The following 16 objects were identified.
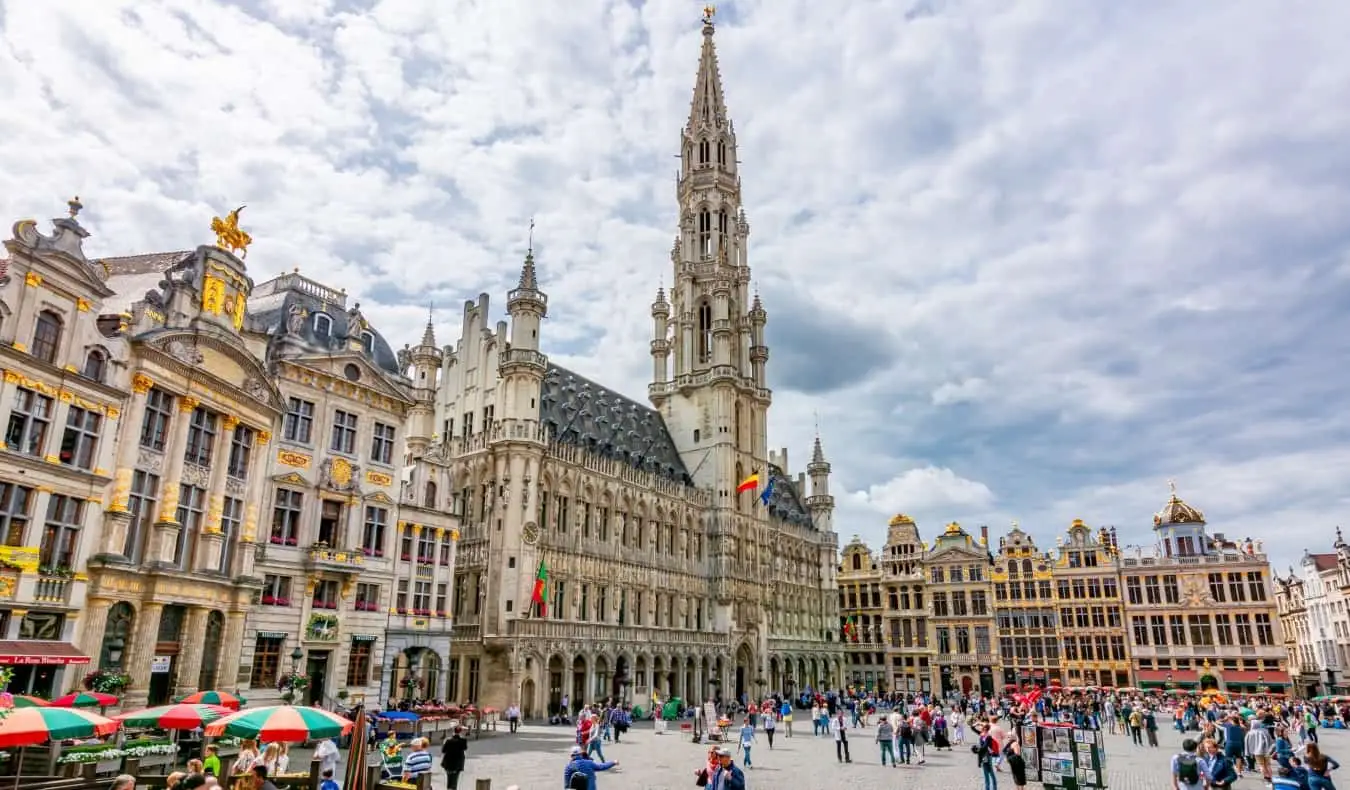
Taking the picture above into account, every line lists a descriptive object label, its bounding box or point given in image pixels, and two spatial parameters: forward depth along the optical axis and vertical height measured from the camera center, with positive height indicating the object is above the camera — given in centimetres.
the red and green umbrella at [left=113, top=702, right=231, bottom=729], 1695 -166
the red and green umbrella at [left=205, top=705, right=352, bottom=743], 1501 -159
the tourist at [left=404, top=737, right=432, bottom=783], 1636 -239
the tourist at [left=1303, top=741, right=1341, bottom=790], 1305 -177
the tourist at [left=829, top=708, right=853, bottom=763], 2662 -287
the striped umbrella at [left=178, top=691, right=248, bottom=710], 2034 -157
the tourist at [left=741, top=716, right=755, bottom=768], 2483 -274
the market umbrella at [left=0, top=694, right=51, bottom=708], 1642 -137
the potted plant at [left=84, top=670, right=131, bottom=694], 2423 -141
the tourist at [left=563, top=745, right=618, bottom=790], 1398 -216
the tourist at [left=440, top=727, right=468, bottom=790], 1791 -250
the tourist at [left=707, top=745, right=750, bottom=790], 1159 -186
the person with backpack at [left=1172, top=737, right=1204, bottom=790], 1519 -217
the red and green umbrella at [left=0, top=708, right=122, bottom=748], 1336 -153
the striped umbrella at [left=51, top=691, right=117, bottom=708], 1922 -155
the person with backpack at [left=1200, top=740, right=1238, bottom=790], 1558 -220
